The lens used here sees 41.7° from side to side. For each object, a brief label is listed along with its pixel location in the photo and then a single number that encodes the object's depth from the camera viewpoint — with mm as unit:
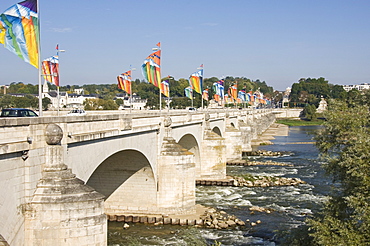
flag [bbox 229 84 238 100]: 84125
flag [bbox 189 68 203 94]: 51531
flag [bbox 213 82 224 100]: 68469
